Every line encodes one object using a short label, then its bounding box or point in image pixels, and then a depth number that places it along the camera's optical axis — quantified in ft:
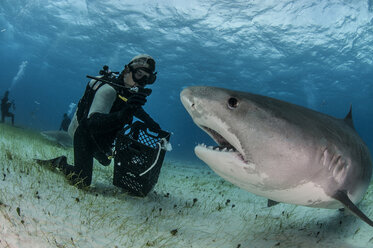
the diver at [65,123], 47.93
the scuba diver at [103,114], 12.51
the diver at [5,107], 49.75
